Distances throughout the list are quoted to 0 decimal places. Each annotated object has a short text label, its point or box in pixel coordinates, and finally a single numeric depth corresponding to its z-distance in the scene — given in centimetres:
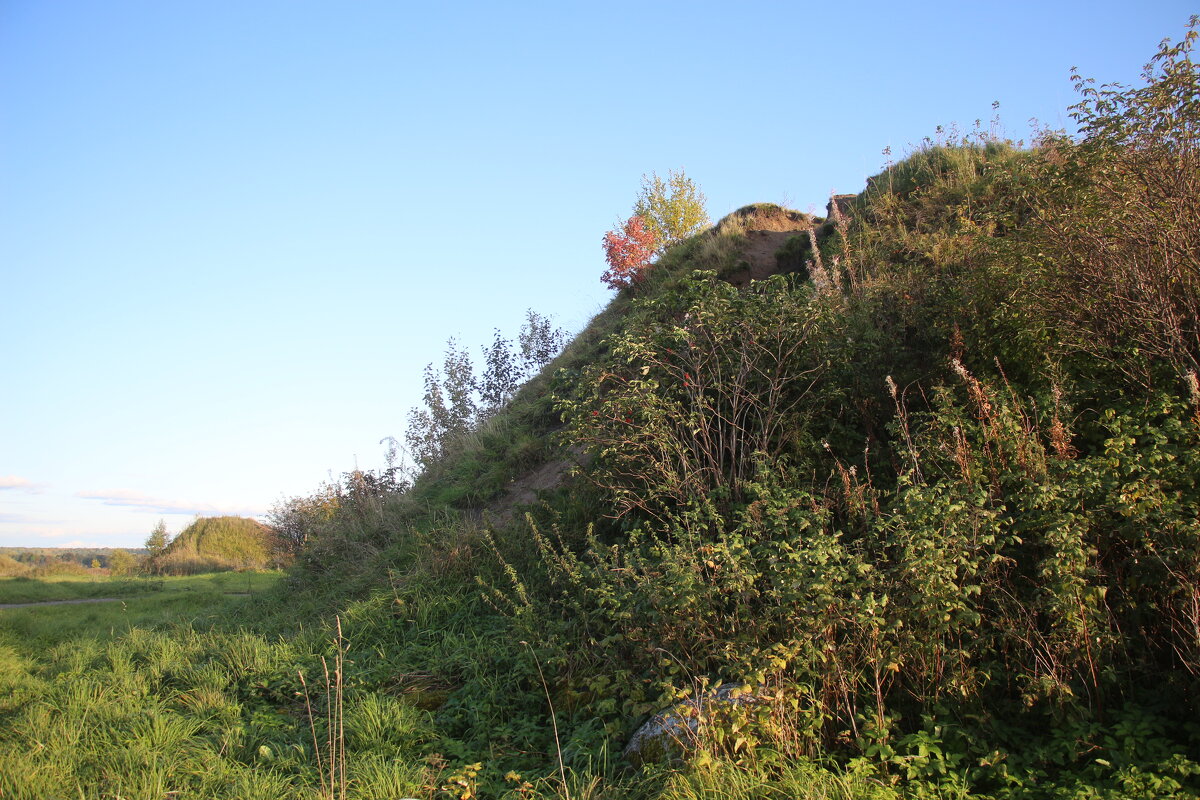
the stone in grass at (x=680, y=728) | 431
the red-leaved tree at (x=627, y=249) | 1883
